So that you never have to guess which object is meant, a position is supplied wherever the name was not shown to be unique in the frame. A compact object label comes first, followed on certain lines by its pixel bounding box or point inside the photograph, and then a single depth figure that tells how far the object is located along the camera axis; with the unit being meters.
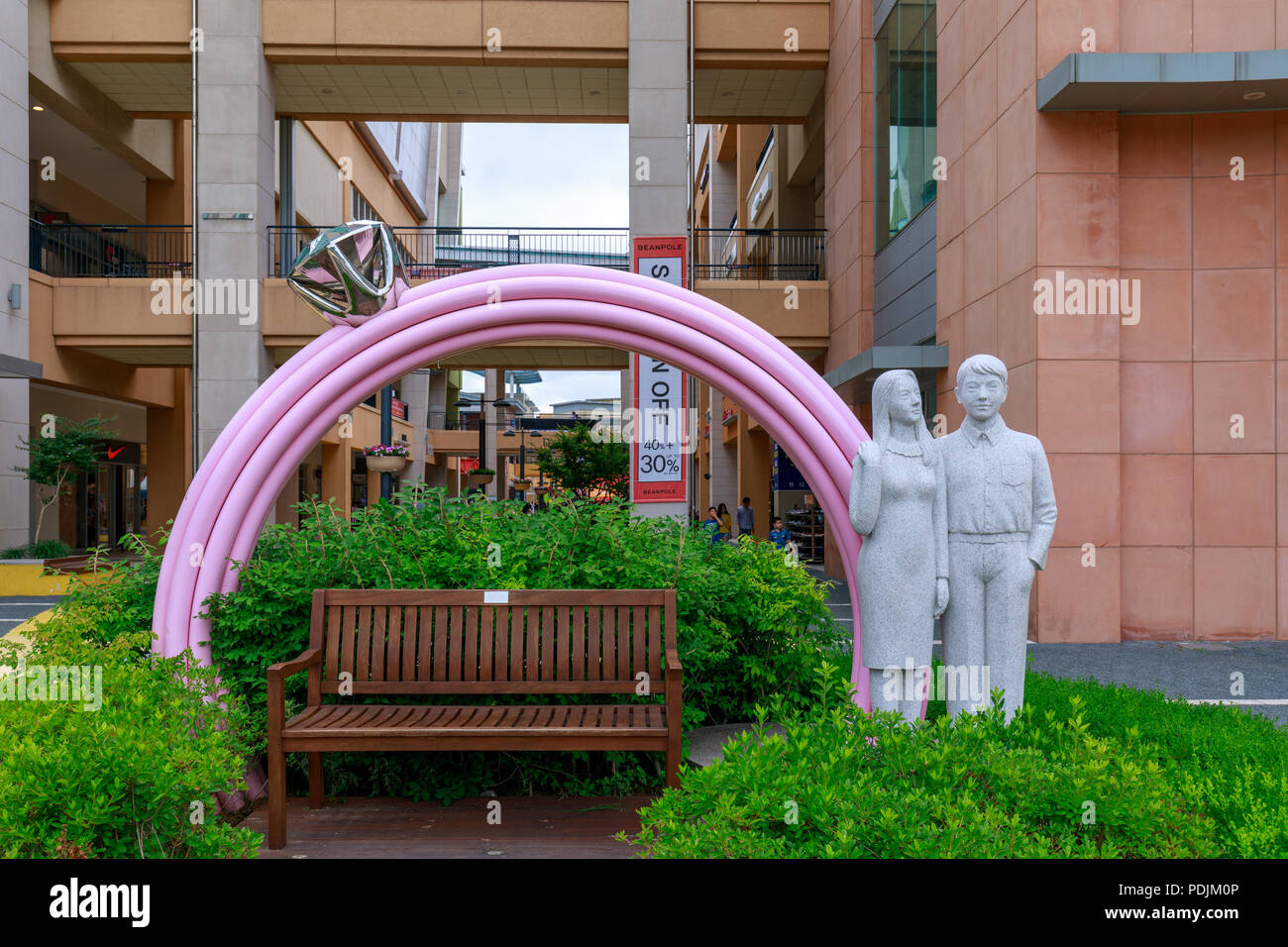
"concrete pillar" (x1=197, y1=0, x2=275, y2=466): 15.94
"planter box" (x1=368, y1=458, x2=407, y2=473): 17.85
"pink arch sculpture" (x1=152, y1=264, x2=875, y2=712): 5.39
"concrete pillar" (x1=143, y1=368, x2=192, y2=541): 22.80
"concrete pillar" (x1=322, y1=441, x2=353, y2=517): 31.97
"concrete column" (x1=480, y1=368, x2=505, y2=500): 50.91
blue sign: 22.80
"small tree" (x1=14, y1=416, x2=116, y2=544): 16.09
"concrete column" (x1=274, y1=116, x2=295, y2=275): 19.09
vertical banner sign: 11.05
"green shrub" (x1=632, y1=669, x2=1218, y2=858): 2.52
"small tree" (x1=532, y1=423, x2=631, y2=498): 24.23
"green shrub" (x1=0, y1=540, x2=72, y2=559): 15.64
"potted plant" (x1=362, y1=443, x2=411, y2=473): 17.80
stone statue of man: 4.52
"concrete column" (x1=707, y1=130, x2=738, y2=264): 36.06
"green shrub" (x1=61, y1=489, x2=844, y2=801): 4.93
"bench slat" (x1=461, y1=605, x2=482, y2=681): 4.89
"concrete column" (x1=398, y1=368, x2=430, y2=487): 40.91
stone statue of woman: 4.52
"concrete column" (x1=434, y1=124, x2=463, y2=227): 66.06
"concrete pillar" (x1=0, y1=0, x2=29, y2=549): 15.52
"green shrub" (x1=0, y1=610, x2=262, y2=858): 2.68
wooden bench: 4.80
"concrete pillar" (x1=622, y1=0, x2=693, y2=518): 15.59
